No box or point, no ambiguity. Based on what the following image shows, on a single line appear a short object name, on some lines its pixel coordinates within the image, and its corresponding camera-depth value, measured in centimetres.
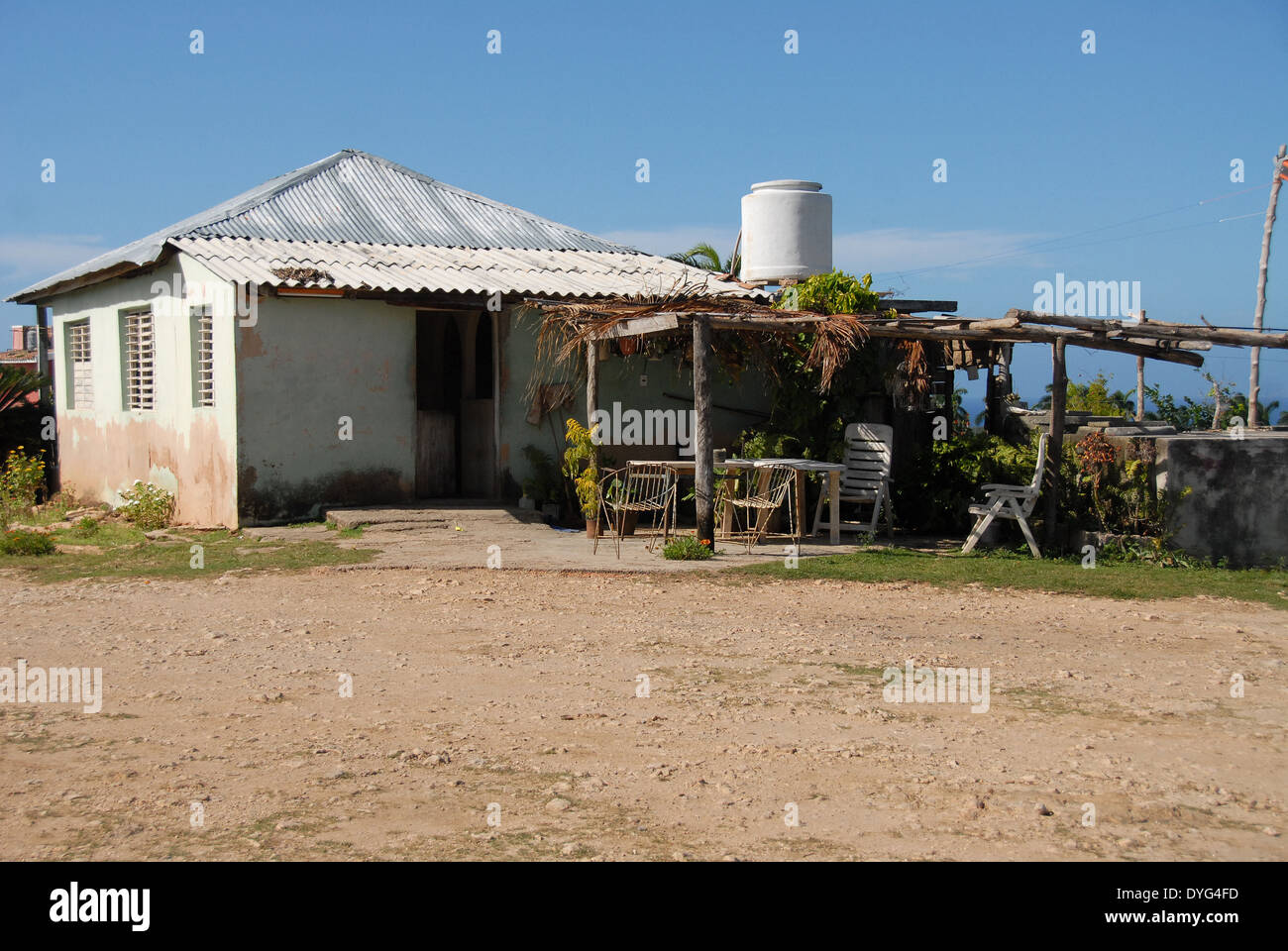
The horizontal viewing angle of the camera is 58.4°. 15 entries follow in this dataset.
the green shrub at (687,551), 1086
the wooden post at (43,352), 1794
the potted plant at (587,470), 1216
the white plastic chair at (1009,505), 1098
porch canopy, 1083
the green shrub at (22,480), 1591
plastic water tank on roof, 1565
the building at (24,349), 2687
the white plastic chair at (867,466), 1260
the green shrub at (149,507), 1362
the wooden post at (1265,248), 2256
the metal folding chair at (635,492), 1145
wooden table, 1162
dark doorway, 1454
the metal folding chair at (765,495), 1140
